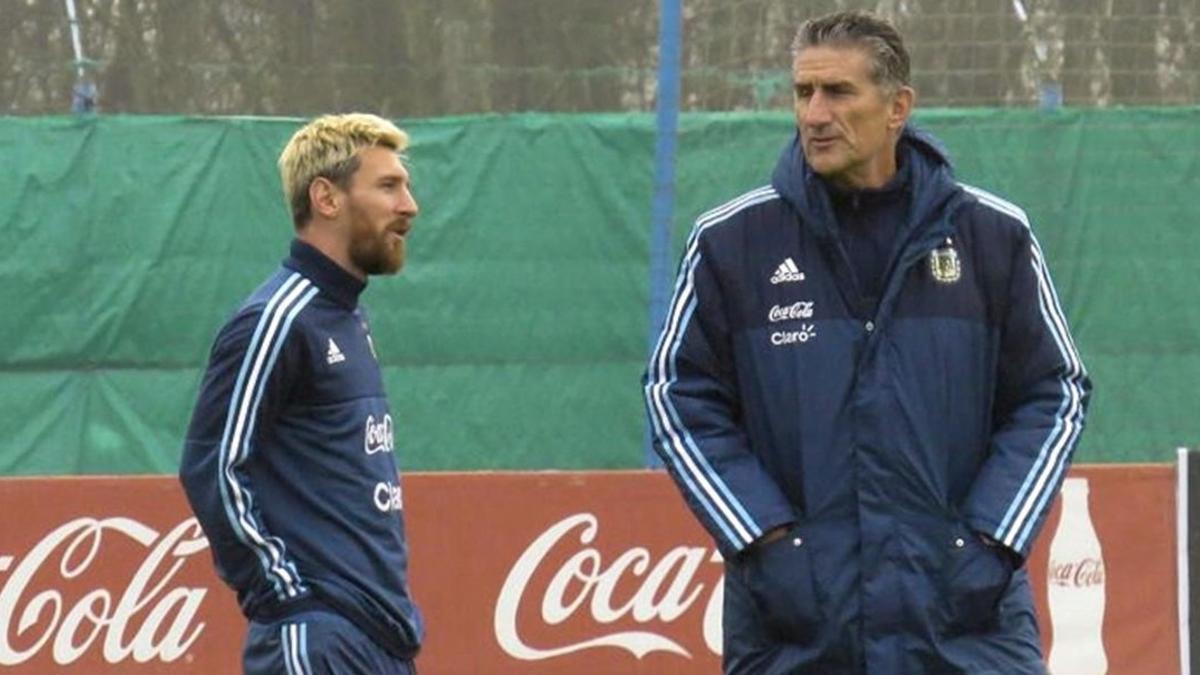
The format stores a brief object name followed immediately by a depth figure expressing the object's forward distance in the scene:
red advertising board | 20.59
